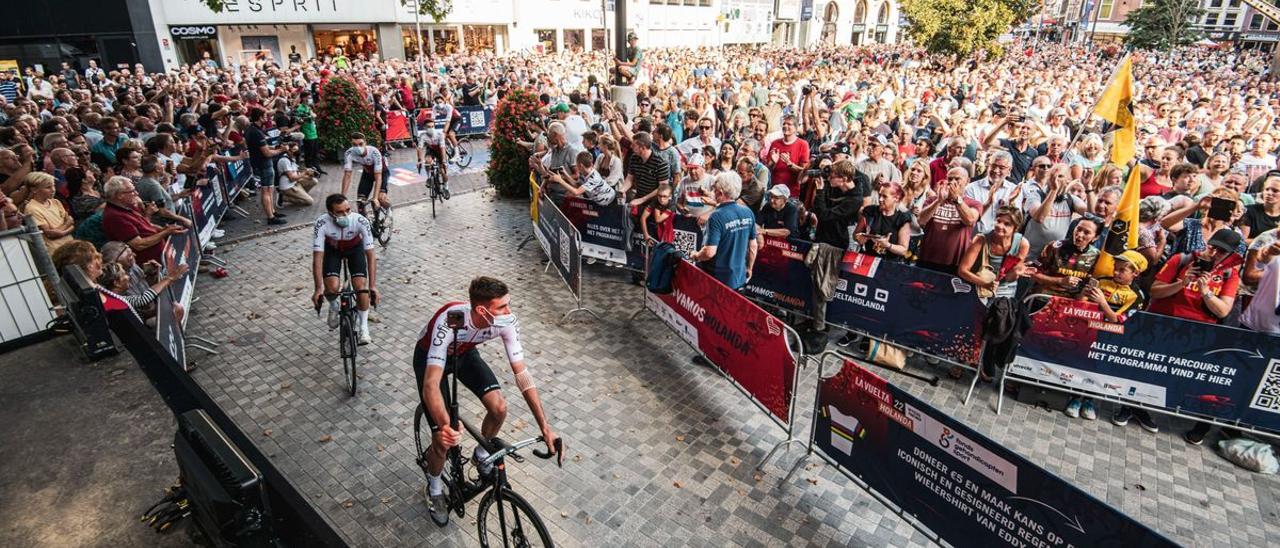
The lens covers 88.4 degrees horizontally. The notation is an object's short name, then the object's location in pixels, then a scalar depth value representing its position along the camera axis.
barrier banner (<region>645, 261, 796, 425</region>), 5.45
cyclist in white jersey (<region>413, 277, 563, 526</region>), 4.01
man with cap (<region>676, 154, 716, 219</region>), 8.40
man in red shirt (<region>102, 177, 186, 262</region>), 6.78
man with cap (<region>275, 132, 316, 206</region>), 12.57
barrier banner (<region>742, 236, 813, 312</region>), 7.56
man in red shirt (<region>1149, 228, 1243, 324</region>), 5.73
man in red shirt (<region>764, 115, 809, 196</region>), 9.51
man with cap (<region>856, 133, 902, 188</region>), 8.95
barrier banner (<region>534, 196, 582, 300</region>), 7.87
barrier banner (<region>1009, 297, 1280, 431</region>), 5.48
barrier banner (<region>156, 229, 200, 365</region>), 6.00
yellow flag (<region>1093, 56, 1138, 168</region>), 8.24
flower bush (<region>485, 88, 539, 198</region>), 13.10
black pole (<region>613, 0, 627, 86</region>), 13.55
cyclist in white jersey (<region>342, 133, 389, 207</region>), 10.28
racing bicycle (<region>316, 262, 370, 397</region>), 6.39
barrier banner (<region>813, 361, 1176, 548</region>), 3.38
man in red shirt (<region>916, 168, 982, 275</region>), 6.62
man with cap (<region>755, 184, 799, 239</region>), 7.64
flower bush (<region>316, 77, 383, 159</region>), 16.61
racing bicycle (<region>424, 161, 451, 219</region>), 12.68
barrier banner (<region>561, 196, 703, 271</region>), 9.02
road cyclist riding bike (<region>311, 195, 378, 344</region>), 6.62
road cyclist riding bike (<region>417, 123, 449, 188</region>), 12.90
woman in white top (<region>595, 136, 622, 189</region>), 9.58
